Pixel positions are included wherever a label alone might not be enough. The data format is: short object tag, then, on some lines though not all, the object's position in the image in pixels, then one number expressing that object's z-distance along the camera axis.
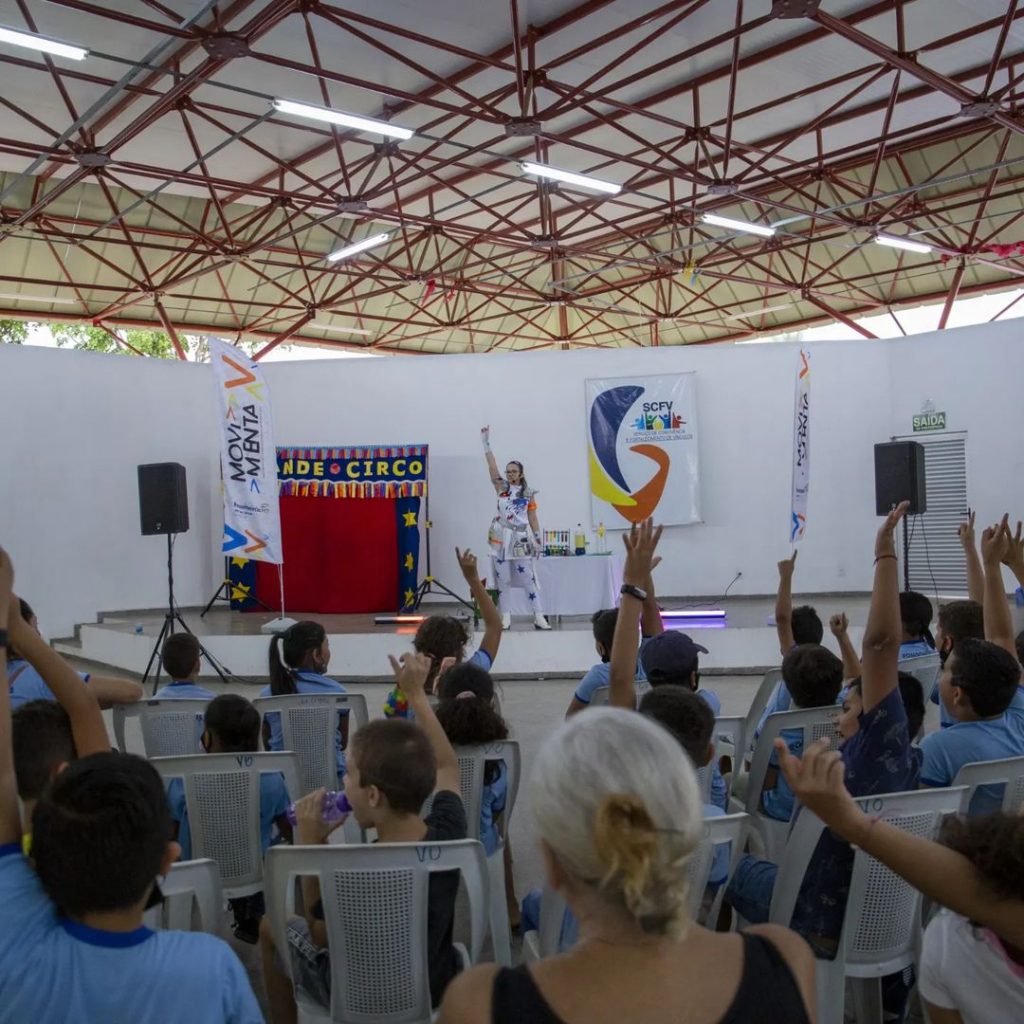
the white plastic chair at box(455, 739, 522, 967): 2.92
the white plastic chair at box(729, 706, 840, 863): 3.20
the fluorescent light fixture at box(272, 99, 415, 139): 7.13
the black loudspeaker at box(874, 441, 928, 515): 8.80
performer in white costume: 9.02
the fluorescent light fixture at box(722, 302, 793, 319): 17.37
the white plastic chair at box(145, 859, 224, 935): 2.04
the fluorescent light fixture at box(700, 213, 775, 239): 10.08
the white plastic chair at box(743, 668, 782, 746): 4.41
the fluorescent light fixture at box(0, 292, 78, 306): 14.74
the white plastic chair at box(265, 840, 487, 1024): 1.97
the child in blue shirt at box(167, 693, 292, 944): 2.96
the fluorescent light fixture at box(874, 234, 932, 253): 11.10
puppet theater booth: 10.77
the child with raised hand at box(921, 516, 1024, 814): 2.68
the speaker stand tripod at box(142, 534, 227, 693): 7.69
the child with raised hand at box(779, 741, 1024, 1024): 1.34
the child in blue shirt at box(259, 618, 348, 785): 3.90
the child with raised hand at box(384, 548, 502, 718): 3.74
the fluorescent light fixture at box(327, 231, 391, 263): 10.80
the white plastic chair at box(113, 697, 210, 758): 3.73
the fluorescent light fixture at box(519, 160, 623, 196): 8.40
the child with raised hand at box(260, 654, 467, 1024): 2.02
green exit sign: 10.55
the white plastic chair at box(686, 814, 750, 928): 2.17
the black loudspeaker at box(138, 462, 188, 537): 8.41
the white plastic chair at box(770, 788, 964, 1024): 2.20
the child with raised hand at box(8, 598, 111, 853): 1.96
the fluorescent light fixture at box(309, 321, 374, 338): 17.83
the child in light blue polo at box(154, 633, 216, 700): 3.97
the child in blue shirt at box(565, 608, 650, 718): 3.64
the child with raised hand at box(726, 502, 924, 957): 2.16
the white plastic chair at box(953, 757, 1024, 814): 2.46
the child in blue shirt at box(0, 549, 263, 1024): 1.30
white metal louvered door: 10.53
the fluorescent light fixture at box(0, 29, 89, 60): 6.05
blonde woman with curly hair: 1.04
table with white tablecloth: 9.07
